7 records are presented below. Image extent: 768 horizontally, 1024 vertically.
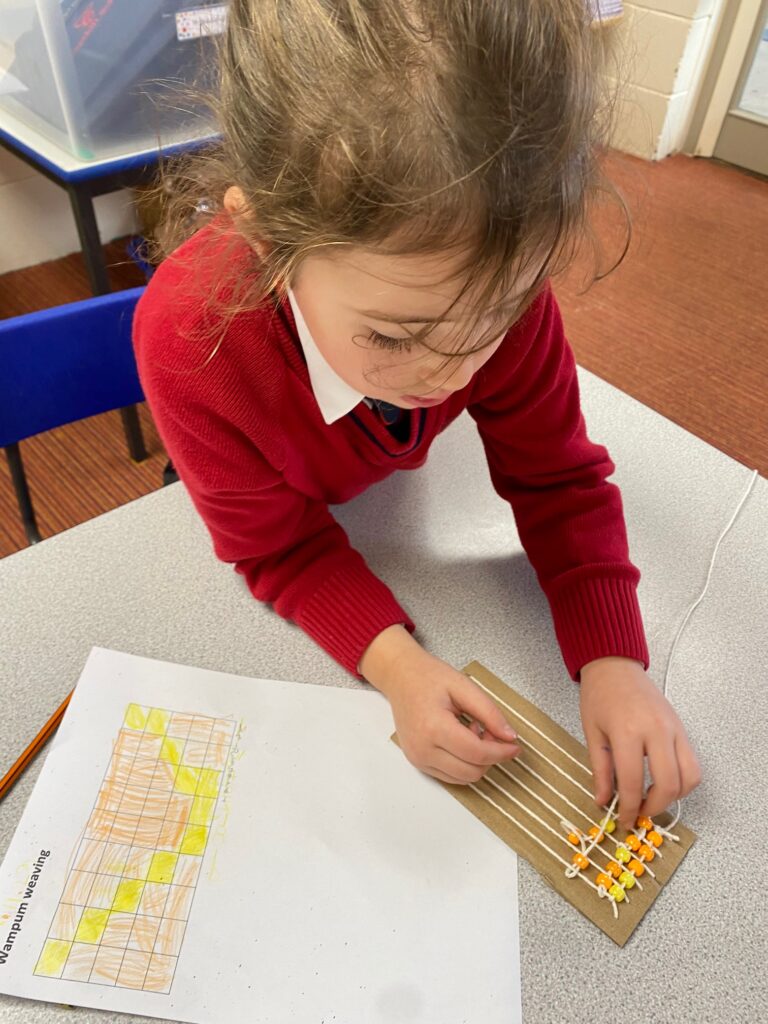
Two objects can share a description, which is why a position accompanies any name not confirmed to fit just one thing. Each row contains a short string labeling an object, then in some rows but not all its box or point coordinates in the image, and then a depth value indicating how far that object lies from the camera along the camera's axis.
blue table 1.37
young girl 0.39
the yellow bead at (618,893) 0.48
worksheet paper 0.44
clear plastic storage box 1.24
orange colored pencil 0.52
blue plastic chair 0.77
